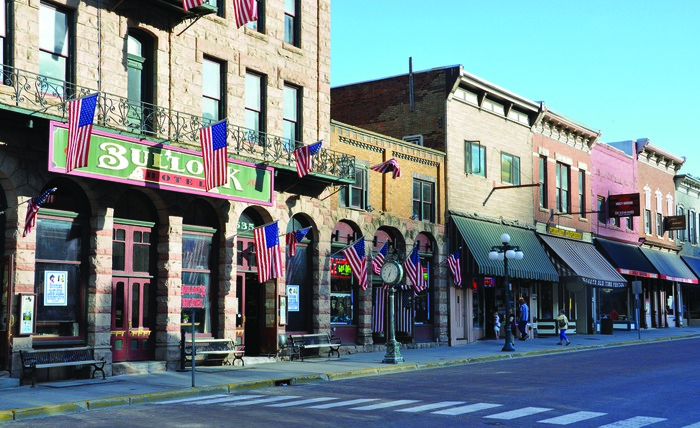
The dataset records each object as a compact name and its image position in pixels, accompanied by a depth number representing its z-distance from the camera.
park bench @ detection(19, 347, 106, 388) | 18.45
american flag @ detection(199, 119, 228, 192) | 21.39
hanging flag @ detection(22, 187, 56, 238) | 18.45
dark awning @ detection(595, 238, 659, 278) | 46.62
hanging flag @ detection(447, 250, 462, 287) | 33.31
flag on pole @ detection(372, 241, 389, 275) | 29.38
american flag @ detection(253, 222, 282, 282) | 24.16
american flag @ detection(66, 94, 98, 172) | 18.17
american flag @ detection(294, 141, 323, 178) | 24.62
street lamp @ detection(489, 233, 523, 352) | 30.34
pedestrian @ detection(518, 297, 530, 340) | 37.19
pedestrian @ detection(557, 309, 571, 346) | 34.34
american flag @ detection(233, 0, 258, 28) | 22.42
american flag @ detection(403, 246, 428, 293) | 30.75
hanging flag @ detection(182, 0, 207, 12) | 21.22
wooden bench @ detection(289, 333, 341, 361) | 26.16
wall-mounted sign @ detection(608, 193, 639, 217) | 45.78
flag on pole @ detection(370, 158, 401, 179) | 28.64
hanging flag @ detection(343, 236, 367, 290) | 27.48
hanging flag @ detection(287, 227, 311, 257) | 25.89
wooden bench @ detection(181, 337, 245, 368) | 22.45
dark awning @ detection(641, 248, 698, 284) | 52.44
